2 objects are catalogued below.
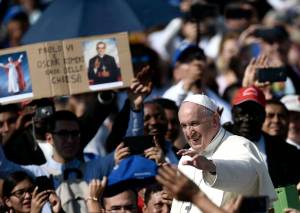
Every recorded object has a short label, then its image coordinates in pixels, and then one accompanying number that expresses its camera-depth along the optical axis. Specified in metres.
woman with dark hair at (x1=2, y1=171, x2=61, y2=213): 23.56
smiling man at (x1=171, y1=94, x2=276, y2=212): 19.41
